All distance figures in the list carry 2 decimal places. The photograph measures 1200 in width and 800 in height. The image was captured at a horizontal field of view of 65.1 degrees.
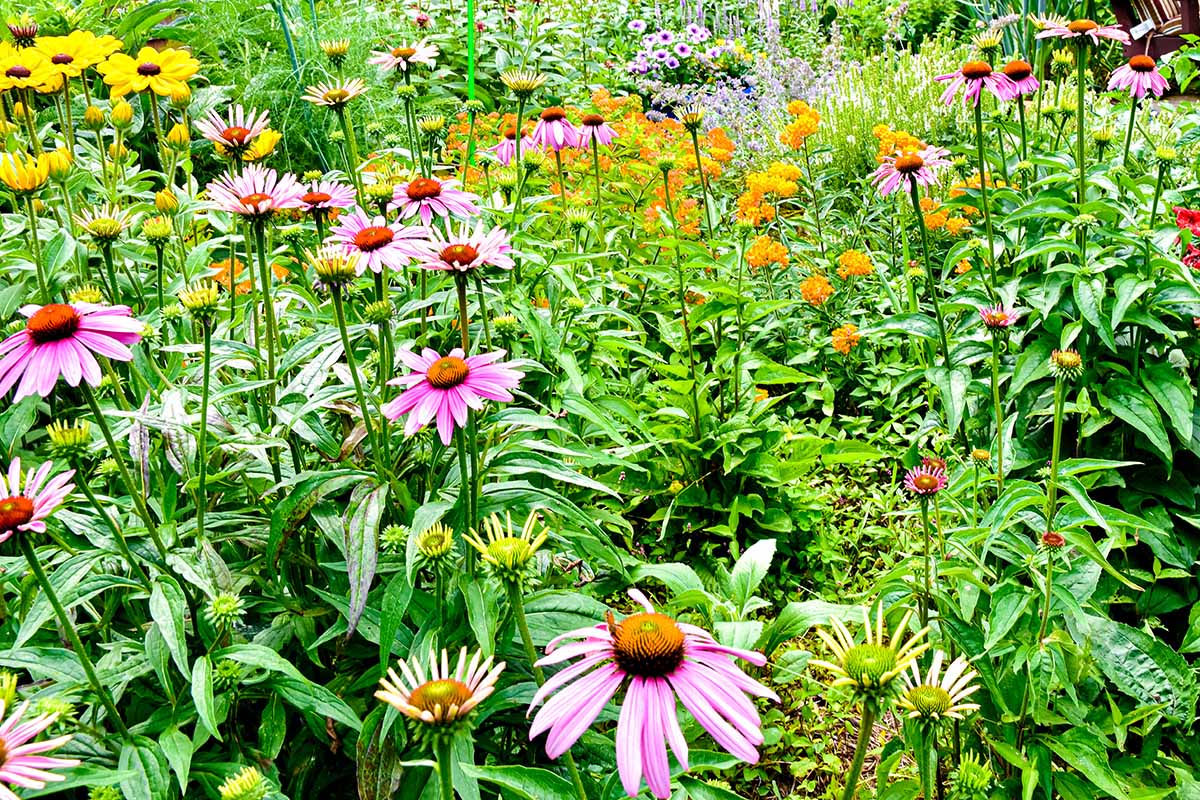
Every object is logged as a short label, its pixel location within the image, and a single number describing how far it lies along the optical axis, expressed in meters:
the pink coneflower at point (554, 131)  2.19
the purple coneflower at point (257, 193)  1.46
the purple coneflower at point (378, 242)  1.42
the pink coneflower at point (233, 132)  1.72
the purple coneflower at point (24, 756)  0.78
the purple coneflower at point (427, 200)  1.63
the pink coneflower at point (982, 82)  2.07
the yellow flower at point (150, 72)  2.07
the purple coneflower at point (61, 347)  1.14
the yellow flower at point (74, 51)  2.04
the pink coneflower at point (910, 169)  2.00
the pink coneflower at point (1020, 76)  2.18
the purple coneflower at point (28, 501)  1.02
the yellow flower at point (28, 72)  1.96
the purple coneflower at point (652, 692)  0.80
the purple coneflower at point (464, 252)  1.34
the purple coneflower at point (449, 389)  1.15
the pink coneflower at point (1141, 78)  2.26
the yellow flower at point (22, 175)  1.57
